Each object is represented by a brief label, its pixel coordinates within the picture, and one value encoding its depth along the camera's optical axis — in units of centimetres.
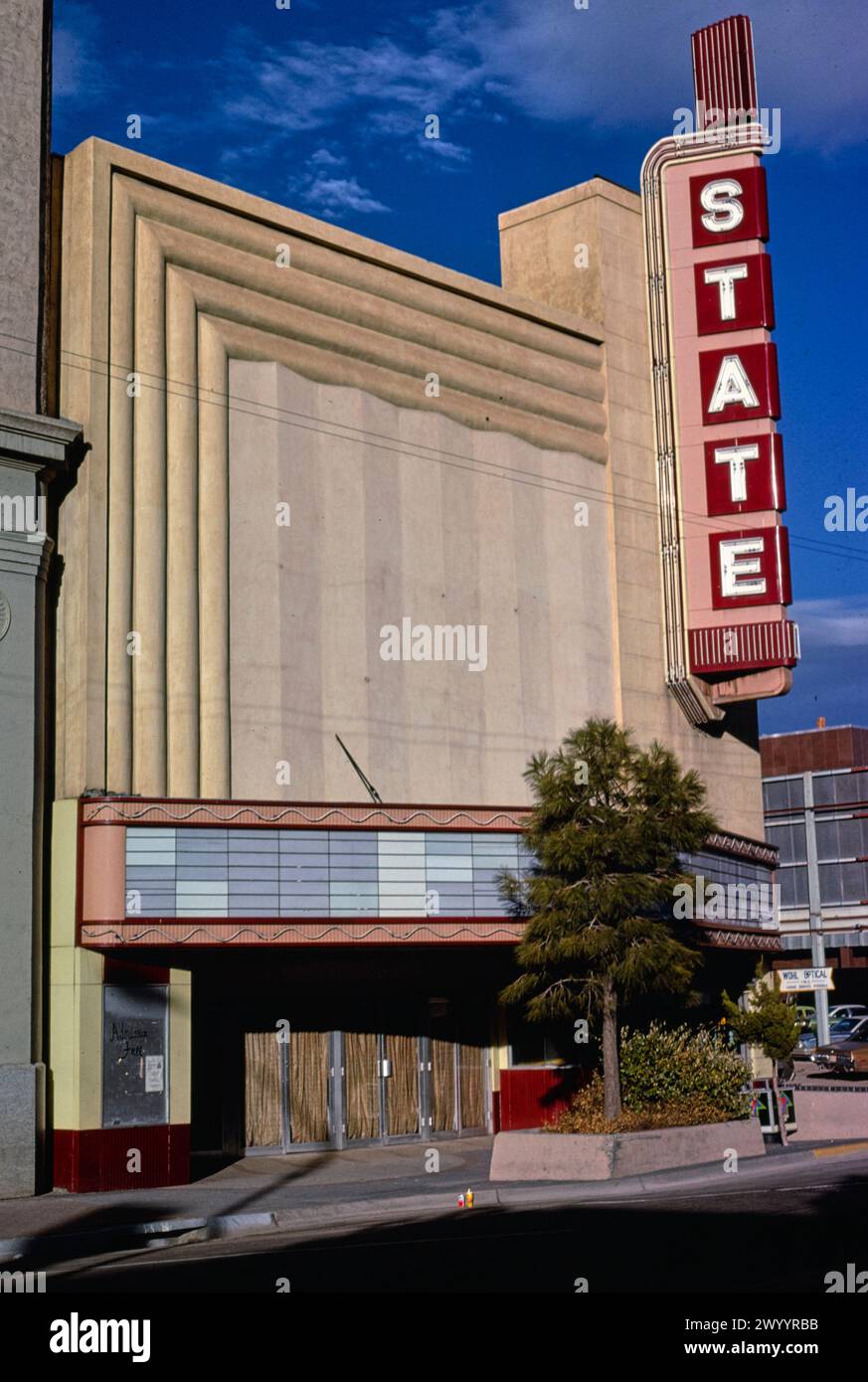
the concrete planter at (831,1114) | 3003
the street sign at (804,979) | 3372
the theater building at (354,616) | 2527
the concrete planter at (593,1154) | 2298
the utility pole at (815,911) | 5338
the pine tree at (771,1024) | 3212
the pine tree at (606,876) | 2455
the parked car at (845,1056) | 4638
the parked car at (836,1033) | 5372
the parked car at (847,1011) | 6390
